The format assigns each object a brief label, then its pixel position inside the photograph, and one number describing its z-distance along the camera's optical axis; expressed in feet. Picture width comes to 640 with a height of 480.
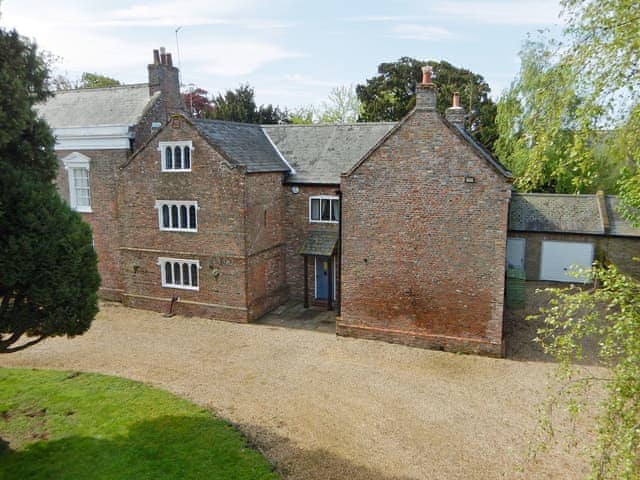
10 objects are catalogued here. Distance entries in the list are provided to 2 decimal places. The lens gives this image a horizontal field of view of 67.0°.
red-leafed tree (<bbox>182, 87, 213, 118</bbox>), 191.08
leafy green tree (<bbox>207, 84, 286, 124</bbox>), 152.76
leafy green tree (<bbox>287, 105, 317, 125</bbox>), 191.33
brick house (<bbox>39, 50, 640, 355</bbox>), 56.90
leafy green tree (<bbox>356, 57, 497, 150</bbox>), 151.23
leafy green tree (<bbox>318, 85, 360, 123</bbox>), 183.52
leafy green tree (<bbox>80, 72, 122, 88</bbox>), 193.67
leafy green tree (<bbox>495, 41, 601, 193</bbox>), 28.50
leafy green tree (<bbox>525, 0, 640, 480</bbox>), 17.76
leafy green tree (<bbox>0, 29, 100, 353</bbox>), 32.91
